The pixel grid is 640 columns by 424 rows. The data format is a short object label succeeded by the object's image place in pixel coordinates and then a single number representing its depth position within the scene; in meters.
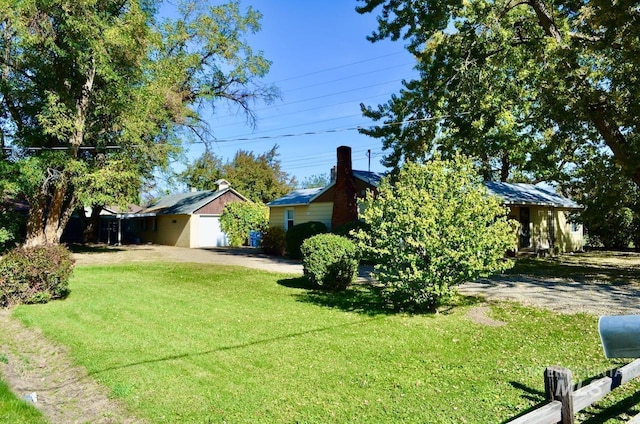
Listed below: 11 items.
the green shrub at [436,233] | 7.97
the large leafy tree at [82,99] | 17.03
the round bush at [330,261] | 10.86
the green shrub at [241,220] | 30.80
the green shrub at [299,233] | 20.73
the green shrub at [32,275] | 9.52
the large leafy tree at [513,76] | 12.09
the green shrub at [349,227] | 18.19
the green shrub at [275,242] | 23.16
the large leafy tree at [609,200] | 16.17
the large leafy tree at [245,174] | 43.41
